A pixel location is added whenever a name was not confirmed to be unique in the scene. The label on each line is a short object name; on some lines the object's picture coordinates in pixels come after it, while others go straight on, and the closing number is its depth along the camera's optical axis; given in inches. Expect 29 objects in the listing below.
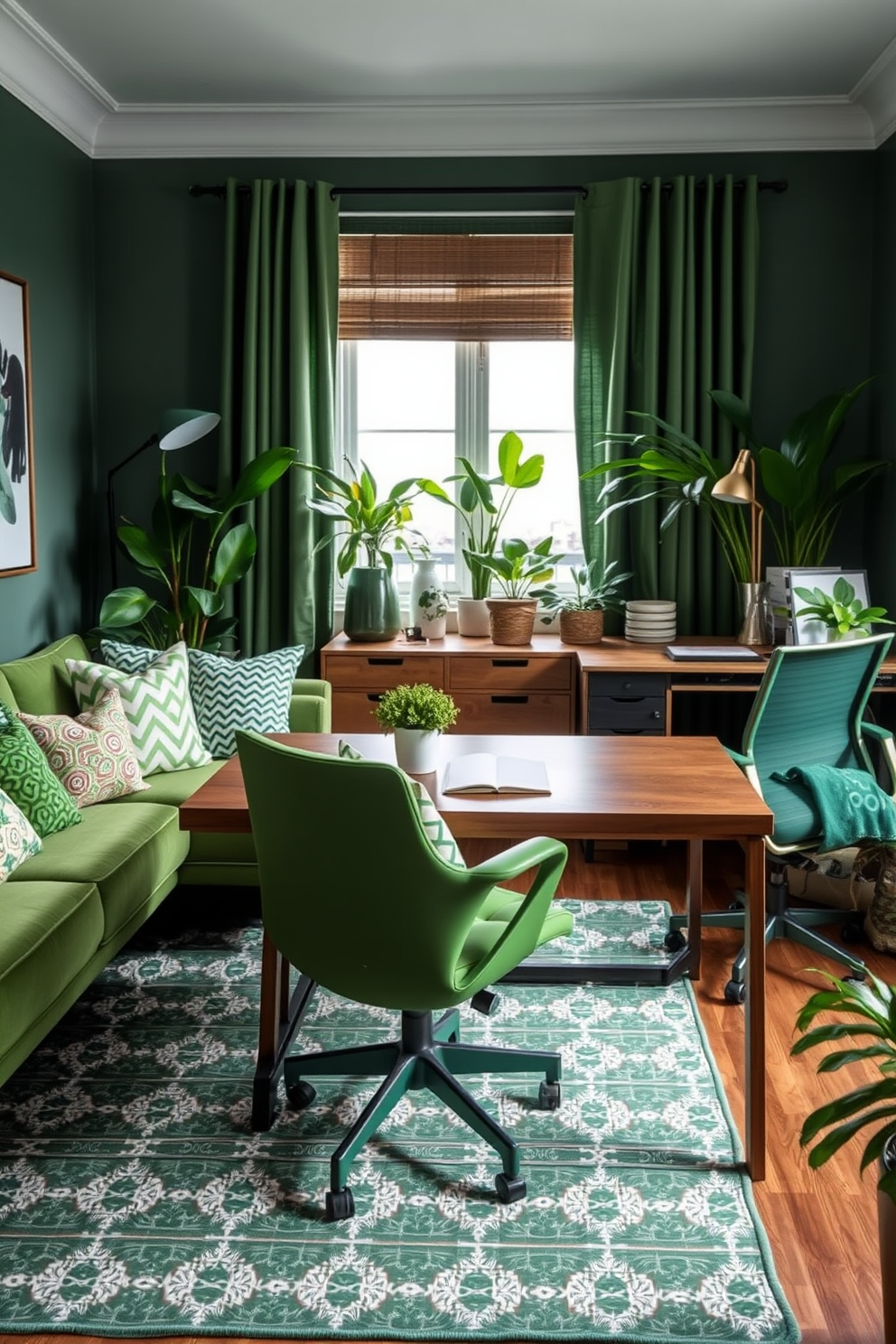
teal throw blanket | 125.6
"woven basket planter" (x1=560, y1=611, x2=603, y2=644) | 182.1
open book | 100.3
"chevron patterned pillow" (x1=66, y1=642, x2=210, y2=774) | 146.1
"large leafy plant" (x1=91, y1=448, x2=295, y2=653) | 171.8
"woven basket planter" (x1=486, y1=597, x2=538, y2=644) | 180.1
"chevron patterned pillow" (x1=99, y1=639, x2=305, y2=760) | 154.9
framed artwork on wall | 154.3
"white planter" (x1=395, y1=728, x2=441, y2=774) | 107.1
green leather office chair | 82.3
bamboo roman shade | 187.9
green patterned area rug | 77.7
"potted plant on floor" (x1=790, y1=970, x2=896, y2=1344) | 69.0
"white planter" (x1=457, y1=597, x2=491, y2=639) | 187.9
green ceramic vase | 181.9
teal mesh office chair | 124.7
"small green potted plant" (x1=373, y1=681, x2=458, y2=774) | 106.0
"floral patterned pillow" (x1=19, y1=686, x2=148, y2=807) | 132.8
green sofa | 96.0
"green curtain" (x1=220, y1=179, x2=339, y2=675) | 183.3
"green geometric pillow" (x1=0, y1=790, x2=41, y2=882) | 111.0
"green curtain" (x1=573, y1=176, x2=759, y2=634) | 180.2
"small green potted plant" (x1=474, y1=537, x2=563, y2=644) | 180.4
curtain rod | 181.9
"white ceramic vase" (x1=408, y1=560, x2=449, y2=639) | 184.2
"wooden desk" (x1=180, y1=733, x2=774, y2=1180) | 93.7
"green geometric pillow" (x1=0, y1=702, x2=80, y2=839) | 121.6
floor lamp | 165.9
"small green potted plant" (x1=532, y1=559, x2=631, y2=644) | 182.2
